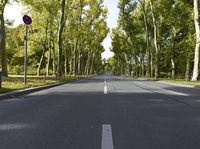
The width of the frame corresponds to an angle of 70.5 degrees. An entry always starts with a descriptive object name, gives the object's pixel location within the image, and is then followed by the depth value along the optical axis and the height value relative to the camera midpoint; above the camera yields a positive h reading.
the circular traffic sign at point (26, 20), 8.97 +3.21
